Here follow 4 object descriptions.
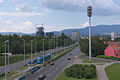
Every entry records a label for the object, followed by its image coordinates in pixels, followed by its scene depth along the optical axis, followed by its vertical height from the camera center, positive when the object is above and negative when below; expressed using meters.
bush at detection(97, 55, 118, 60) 80.78 -9.51
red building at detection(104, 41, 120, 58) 80.63 -6.63
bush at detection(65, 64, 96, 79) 43.66 -9.03
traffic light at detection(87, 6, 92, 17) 77.54 +11.43
